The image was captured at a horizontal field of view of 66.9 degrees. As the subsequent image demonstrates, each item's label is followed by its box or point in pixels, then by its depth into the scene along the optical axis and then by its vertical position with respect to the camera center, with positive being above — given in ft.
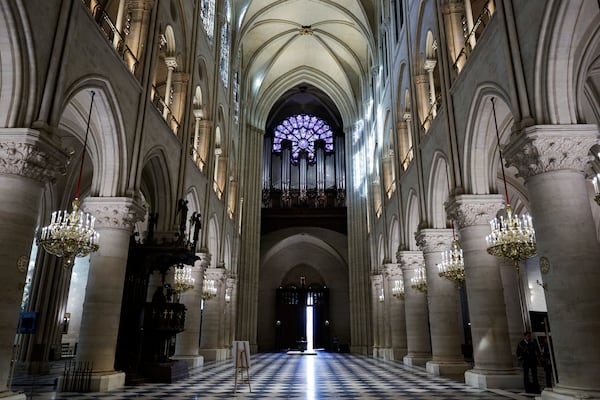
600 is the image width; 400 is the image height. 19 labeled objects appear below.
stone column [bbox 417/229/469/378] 40.78 +2.42
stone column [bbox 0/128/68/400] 20.43 +5.72
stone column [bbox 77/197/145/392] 29.40 +3.22
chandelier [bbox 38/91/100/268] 26.63 +5.63
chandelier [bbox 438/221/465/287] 38.06 +5.92
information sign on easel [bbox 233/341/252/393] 30.28 -0.97
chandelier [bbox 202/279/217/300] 58.90 +6.06
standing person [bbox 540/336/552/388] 27.32 -1.49
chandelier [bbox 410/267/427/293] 49.80 +6.08
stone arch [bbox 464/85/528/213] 33.04 +14.34
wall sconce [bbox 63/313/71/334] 73.51 +1.93
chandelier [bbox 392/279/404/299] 60.27 +6.28
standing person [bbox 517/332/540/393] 27.14 -1.18
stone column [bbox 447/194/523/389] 30.86 +2.83
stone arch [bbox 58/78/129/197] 31.91 +13.57
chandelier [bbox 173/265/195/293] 46.93 +5.72
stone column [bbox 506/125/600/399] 19.93 +4.35
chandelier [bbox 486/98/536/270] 27.50 +5.72
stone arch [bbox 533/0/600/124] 22.02 +13.62
